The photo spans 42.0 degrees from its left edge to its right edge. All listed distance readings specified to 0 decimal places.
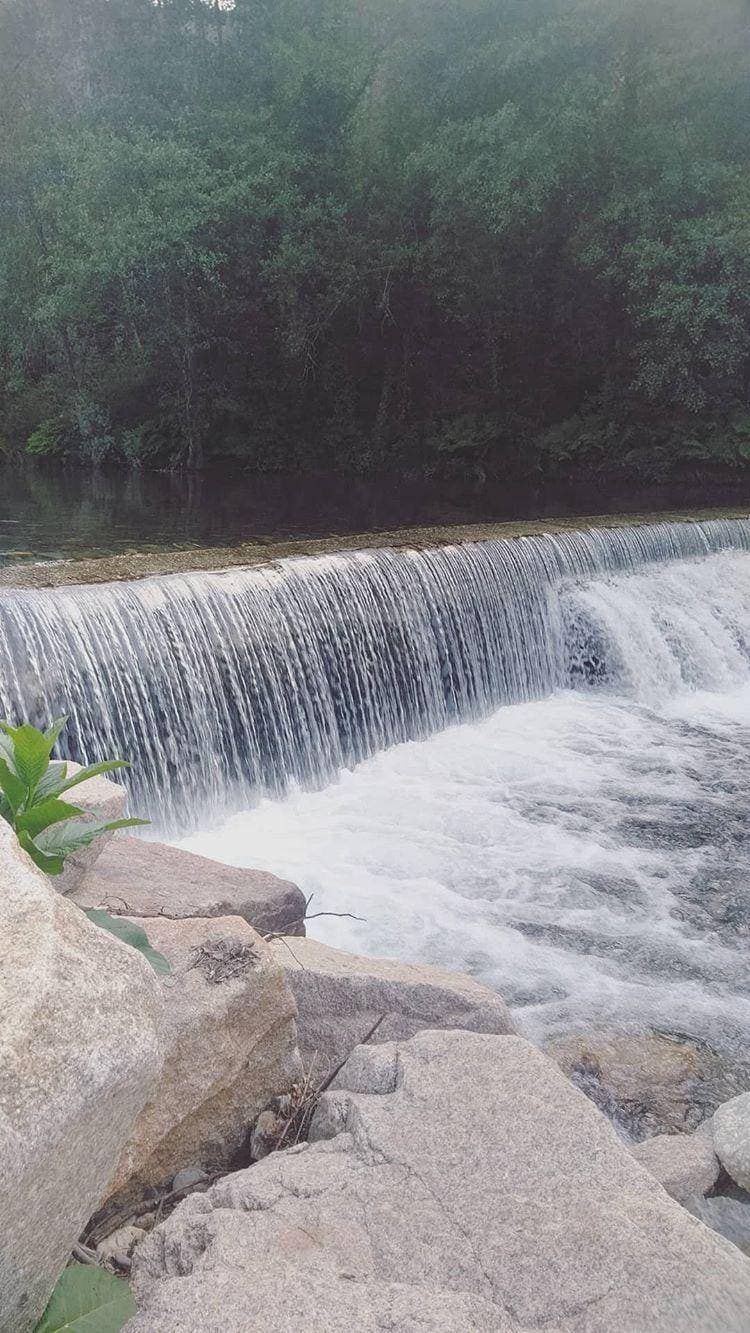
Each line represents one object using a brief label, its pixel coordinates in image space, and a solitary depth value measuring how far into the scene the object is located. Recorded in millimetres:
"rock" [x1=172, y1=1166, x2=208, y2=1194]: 2379
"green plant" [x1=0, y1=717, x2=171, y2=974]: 2221
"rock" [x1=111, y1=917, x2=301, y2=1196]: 2373
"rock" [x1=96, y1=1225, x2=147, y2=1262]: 2045
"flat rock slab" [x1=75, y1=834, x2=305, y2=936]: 3459
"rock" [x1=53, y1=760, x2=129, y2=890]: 3278
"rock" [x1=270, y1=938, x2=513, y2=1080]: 3098
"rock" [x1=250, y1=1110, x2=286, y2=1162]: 2537
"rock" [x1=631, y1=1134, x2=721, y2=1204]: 2936
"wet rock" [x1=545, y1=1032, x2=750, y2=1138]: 3689
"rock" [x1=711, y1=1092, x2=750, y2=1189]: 2994
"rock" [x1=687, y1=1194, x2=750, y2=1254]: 2840
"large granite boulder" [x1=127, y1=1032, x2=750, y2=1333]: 1773
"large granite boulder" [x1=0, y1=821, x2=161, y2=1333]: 1335
